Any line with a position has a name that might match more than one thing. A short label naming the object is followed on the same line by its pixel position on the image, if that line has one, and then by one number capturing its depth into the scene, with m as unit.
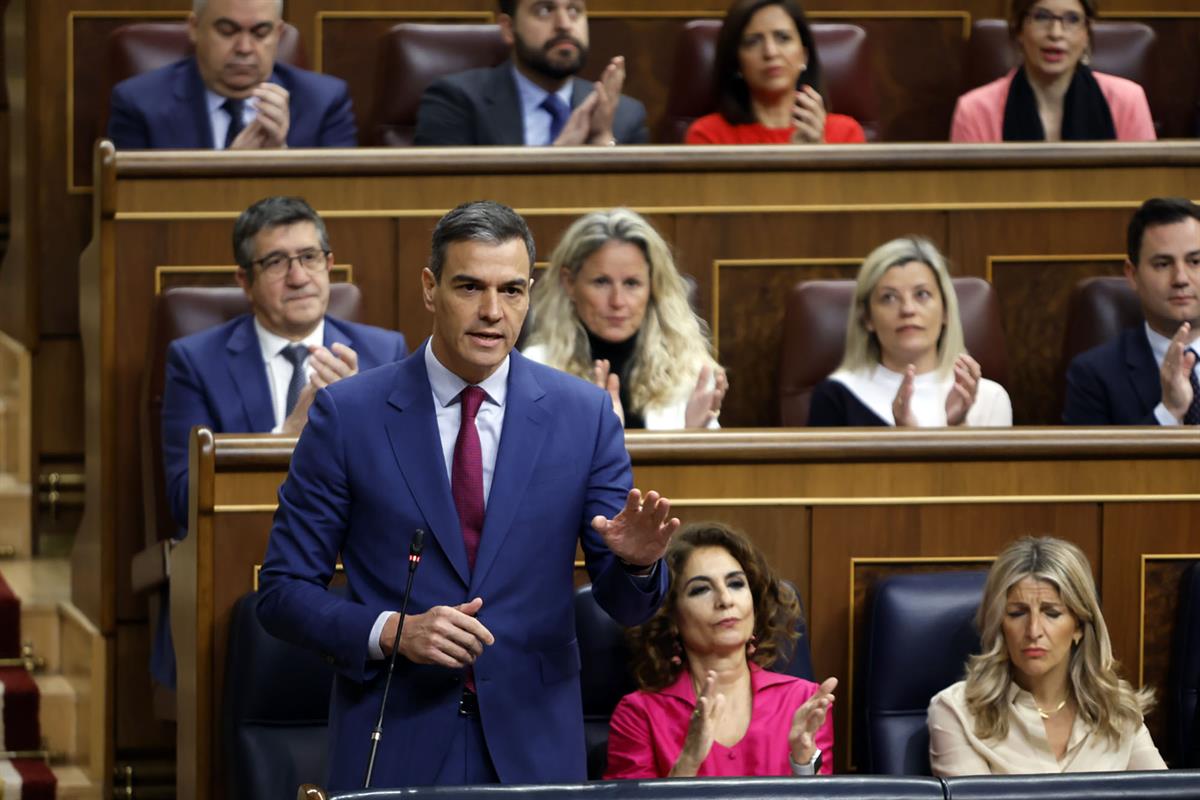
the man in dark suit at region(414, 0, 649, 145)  22.89
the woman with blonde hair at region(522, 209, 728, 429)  22.03
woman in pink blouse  21.18
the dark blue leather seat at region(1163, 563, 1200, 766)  21.51
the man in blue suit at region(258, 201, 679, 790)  20.66
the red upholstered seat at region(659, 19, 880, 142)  23.26
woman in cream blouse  21.25
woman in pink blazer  23.00
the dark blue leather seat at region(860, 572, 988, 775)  21.40
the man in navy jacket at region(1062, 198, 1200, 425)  22.22
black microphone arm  20.48
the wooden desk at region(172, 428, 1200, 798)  21.48
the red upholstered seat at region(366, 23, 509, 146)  23.22
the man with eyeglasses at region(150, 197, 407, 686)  21.89
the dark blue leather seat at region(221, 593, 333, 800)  21.20
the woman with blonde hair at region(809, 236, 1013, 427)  22.16
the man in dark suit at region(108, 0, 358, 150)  22.64
